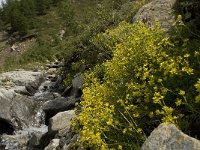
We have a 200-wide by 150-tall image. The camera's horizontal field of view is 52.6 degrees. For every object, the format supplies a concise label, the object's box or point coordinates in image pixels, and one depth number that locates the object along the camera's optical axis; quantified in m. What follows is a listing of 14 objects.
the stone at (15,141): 9.41
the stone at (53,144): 6.32
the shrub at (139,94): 3.00
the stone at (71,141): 4.48
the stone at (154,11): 7.02
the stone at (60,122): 7.22
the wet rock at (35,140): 8.57
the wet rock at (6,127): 10.91
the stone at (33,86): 15.23
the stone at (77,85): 9.52
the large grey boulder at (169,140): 2.52
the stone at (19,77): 15.81
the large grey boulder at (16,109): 11.00
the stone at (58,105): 9.24
